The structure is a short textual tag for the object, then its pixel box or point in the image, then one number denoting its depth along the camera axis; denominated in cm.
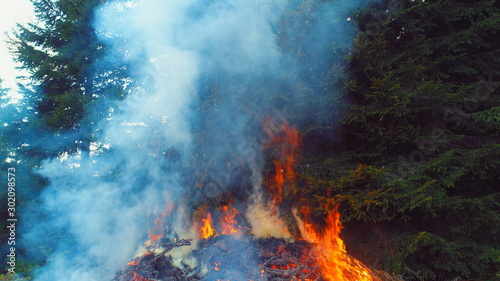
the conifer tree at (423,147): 360
